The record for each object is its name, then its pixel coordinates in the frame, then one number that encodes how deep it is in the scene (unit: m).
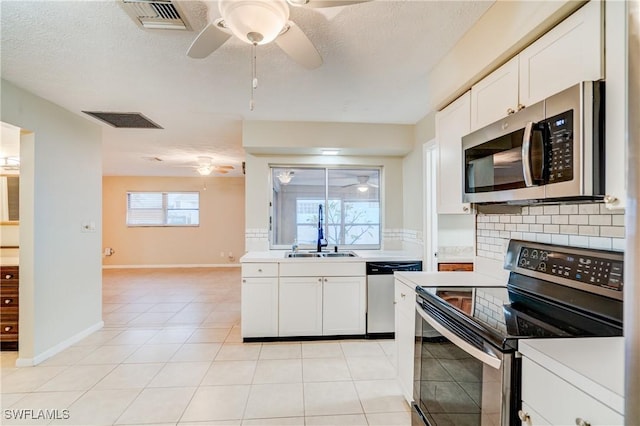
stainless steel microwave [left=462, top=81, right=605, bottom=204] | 1.02
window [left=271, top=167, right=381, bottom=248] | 4.12
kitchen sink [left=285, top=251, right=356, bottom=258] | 3.57
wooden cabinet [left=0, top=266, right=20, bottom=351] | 2.95
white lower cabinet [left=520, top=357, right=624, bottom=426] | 0.76
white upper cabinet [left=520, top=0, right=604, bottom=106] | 1.05
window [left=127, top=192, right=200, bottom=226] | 7.64
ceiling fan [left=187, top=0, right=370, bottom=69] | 1.21
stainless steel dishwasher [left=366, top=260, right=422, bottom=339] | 3.25
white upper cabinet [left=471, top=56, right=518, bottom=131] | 1.46
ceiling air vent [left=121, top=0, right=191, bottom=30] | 1.48
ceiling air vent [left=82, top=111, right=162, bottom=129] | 3.20
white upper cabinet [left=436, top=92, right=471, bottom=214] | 1.91
